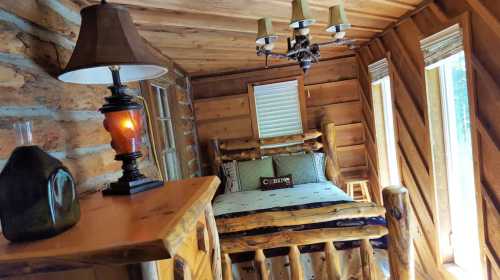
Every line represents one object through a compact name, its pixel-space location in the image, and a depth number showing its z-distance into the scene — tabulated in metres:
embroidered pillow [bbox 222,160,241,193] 3.74
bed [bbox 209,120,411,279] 1.40
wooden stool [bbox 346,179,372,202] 3.96
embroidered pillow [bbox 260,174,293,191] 3.52
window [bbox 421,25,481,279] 2.25
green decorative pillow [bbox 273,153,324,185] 3.67
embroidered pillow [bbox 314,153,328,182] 3.73
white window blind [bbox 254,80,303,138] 4.16
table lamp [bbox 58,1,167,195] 0.95
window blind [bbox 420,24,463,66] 2.06
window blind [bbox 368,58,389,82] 3.20
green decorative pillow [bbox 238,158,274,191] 3.71
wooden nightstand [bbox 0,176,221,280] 0.53
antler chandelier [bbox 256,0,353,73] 1.64
